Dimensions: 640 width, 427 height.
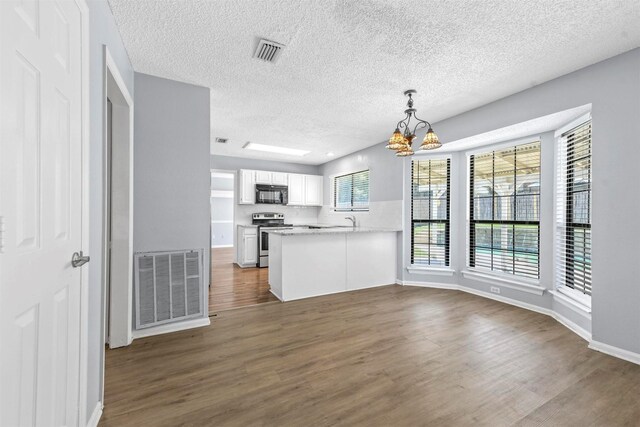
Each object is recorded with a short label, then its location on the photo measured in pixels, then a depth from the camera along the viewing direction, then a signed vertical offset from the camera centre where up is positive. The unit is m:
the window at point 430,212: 4.39 +0.02
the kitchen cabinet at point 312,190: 6.90 +0.59
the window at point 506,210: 3.51 +0.05
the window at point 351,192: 5.66 +0.49
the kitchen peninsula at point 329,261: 3.77 -0.73
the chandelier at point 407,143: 2.74 +0.72
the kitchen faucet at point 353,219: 5.80 -0.13
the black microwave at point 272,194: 6.22 +0.43
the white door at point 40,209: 0.79 +0.01
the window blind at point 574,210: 2.80 +0.05
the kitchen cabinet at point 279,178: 6.46 +0.84
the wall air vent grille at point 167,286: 2.61 -0.76
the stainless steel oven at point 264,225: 5.96 -0.30
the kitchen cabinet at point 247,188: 6.07 +0.56
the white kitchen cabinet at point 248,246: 5.94 -0.75
